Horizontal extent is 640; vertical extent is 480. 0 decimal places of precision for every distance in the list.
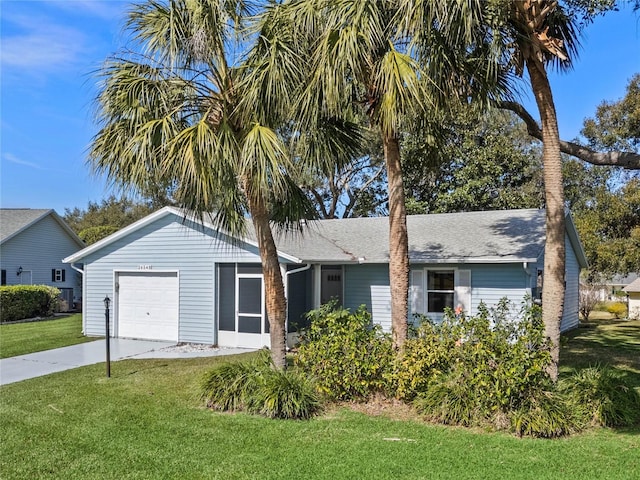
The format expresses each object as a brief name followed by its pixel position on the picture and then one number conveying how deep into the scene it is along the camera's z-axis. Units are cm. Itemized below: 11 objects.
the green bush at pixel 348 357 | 758
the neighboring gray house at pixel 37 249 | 2531
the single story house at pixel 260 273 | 1327
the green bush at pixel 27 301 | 2056
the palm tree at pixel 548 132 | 722
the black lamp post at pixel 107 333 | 972
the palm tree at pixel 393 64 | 686
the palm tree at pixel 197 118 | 707
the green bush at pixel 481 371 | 648
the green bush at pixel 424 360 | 726
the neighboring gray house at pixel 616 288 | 3134
